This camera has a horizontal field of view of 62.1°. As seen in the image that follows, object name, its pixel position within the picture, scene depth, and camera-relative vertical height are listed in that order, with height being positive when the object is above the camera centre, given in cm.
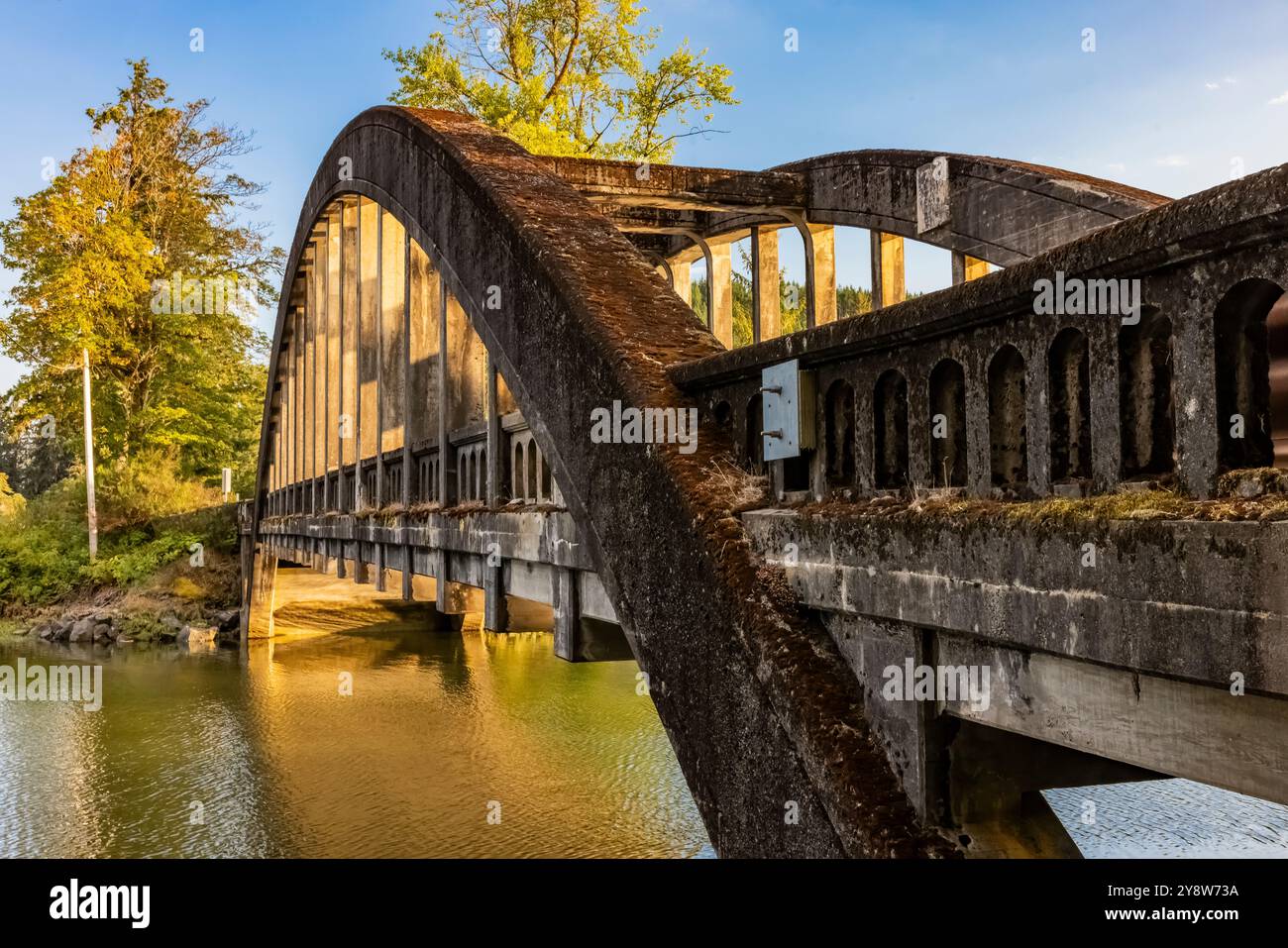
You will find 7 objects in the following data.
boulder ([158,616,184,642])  2641 -317
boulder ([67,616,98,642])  2625 -314
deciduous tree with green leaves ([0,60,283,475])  3139 +635
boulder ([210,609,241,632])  2702 -305
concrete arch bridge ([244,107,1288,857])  213 -8
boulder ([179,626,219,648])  2586 -330
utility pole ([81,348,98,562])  2998 +70
